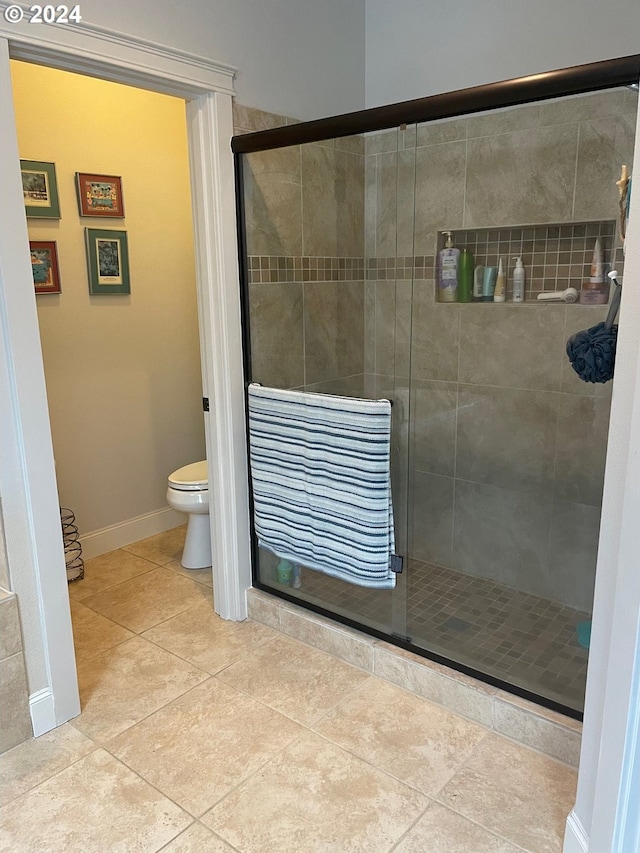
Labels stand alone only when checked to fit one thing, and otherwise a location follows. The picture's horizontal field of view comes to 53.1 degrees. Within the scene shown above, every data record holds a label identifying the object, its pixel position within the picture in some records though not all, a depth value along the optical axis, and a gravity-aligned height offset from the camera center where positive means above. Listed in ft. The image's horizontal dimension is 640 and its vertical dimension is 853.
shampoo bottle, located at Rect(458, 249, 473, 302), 8.46 +0.08
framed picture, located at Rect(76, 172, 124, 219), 10.21 +1.45
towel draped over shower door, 7.30 -2.34
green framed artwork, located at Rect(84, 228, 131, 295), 10.47 +0.42
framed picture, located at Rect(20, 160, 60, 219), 9.59 +1.46
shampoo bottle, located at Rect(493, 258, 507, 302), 8.21 -0.07
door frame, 6.07 -0.75
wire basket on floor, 10.45 -4.22
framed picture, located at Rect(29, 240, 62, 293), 9.82 +0.32
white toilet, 10.33 -3.47
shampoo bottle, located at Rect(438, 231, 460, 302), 8.49 +0.13
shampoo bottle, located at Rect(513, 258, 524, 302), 8.05 -0.01
